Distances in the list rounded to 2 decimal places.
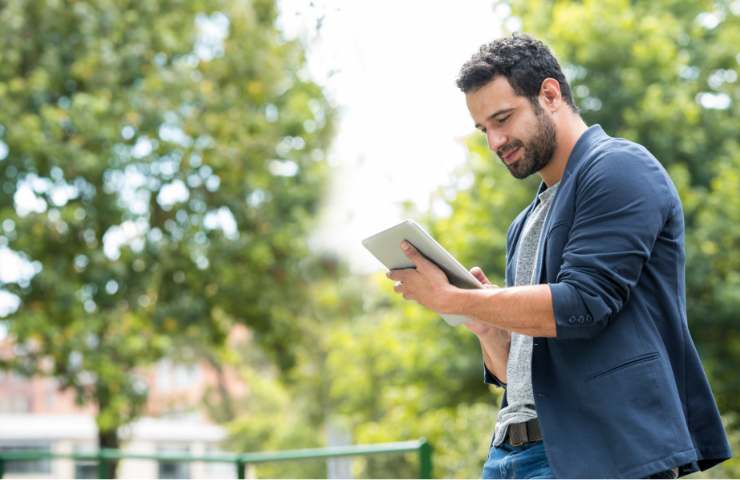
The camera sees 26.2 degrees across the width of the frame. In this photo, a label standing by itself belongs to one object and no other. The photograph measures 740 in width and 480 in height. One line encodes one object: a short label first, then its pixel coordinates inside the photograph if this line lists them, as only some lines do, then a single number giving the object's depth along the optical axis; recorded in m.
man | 3.14
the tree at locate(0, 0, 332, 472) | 21.66
